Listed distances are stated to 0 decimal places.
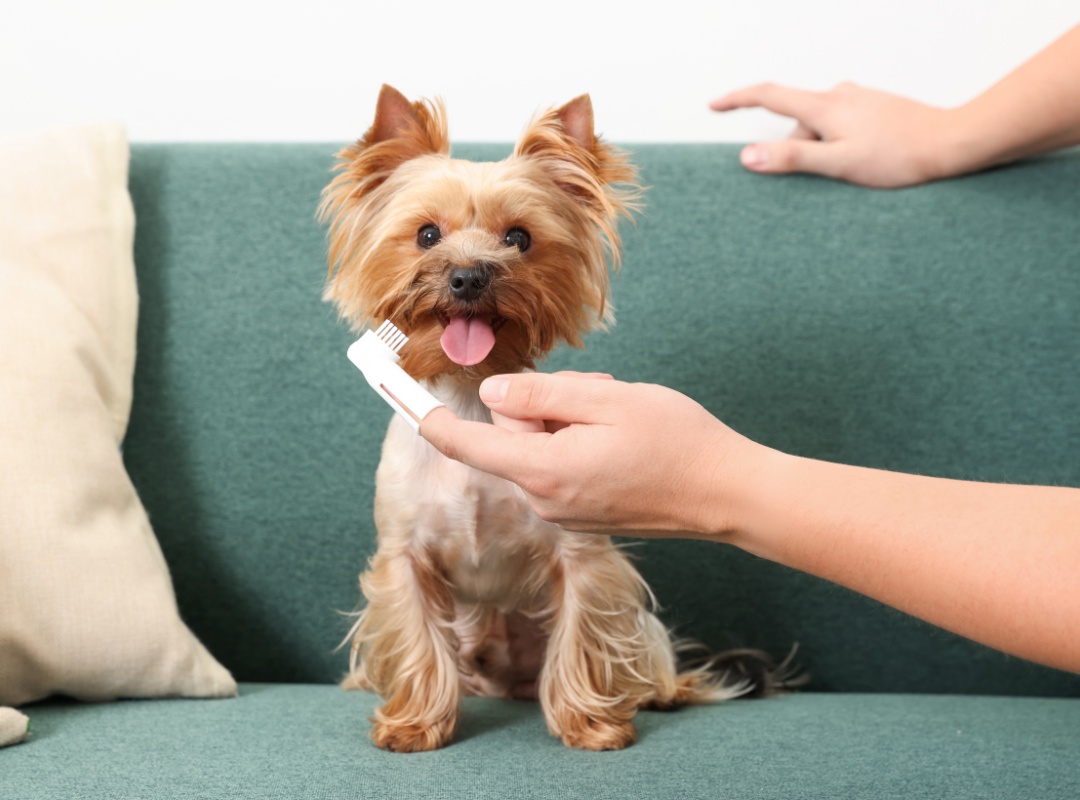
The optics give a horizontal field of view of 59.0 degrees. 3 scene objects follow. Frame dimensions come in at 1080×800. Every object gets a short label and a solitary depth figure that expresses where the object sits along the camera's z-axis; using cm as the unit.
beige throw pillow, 124
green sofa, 165
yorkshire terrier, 124
